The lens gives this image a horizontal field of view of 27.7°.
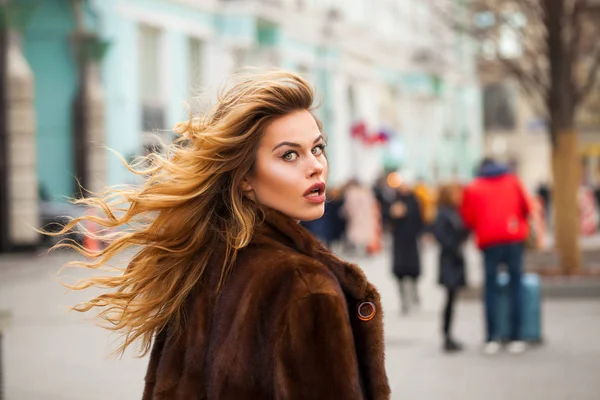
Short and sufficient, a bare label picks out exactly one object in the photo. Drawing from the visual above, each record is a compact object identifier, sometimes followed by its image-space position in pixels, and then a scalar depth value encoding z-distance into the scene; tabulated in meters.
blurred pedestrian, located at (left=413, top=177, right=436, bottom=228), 31.13
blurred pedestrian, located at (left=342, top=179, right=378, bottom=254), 26.64
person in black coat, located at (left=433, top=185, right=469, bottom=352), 11.52
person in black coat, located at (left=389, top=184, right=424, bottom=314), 14.66
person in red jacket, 11.11
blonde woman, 2.89
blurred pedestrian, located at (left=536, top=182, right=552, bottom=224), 38.46
